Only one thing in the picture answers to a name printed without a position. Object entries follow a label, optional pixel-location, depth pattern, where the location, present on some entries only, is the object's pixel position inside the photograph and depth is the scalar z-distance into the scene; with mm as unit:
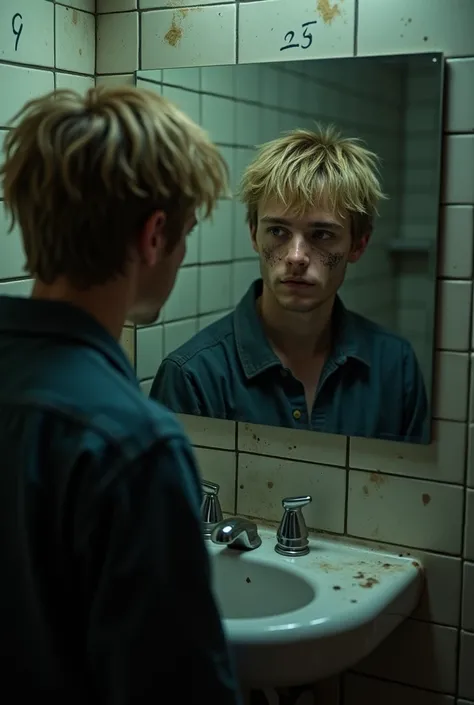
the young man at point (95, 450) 1410
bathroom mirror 1914
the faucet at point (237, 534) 1942
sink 1782
